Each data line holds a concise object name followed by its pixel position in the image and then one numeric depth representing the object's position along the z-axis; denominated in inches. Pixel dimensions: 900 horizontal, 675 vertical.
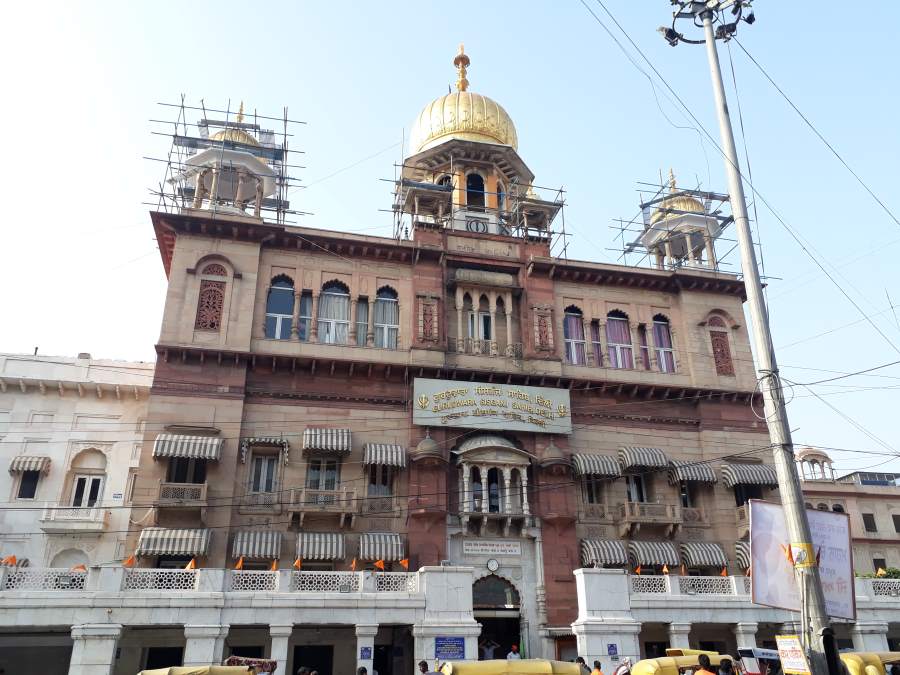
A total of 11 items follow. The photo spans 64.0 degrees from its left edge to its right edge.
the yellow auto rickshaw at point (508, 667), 496.4
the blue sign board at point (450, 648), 703.7
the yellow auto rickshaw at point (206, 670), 500.1
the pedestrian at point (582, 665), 537.5
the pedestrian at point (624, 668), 598.4
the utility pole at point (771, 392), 372.8
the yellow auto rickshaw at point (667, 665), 518.9
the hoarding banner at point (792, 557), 391.5
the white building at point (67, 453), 931.3
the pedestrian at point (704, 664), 378.8
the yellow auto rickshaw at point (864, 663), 546.6
